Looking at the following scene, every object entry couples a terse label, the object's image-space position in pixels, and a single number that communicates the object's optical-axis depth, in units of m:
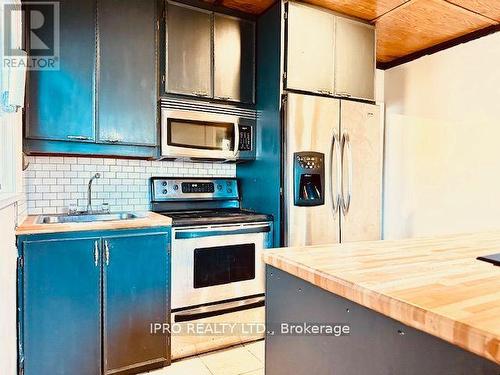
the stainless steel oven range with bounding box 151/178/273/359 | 2.12
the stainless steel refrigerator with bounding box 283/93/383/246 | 2.38
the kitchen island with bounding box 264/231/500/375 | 0.60
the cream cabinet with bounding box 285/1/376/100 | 2.44
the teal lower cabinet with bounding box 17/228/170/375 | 1.71
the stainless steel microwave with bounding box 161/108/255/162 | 2.35
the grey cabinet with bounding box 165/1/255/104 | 2.36
